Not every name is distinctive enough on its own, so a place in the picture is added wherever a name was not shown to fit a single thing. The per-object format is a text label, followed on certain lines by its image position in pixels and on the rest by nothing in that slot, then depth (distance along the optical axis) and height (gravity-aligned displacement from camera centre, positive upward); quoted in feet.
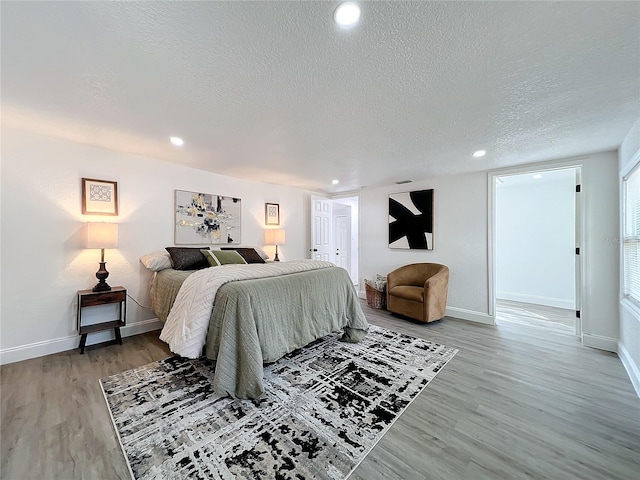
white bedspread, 6.61 -1.89
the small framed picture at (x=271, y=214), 15.51 +1.62
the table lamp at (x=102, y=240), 8.72 -0.01
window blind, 7.43 +0.02
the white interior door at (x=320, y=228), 17.31 +0.74
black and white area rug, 4.37 -4.04
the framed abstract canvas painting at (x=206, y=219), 11.89 +1.06
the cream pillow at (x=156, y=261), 10.06 -0.90
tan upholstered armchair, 11.55 -2.69
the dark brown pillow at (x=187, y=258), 10.41 -0.85
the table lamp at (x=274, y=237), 15.15 +0.10
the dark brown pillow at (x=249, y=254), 12.71 -0.82
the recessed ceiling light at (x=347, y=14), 3.67 +3.50
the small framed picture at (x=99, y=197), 9.34 +1.70
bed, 6.13 -2.23
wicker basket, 14.28 -3.54
